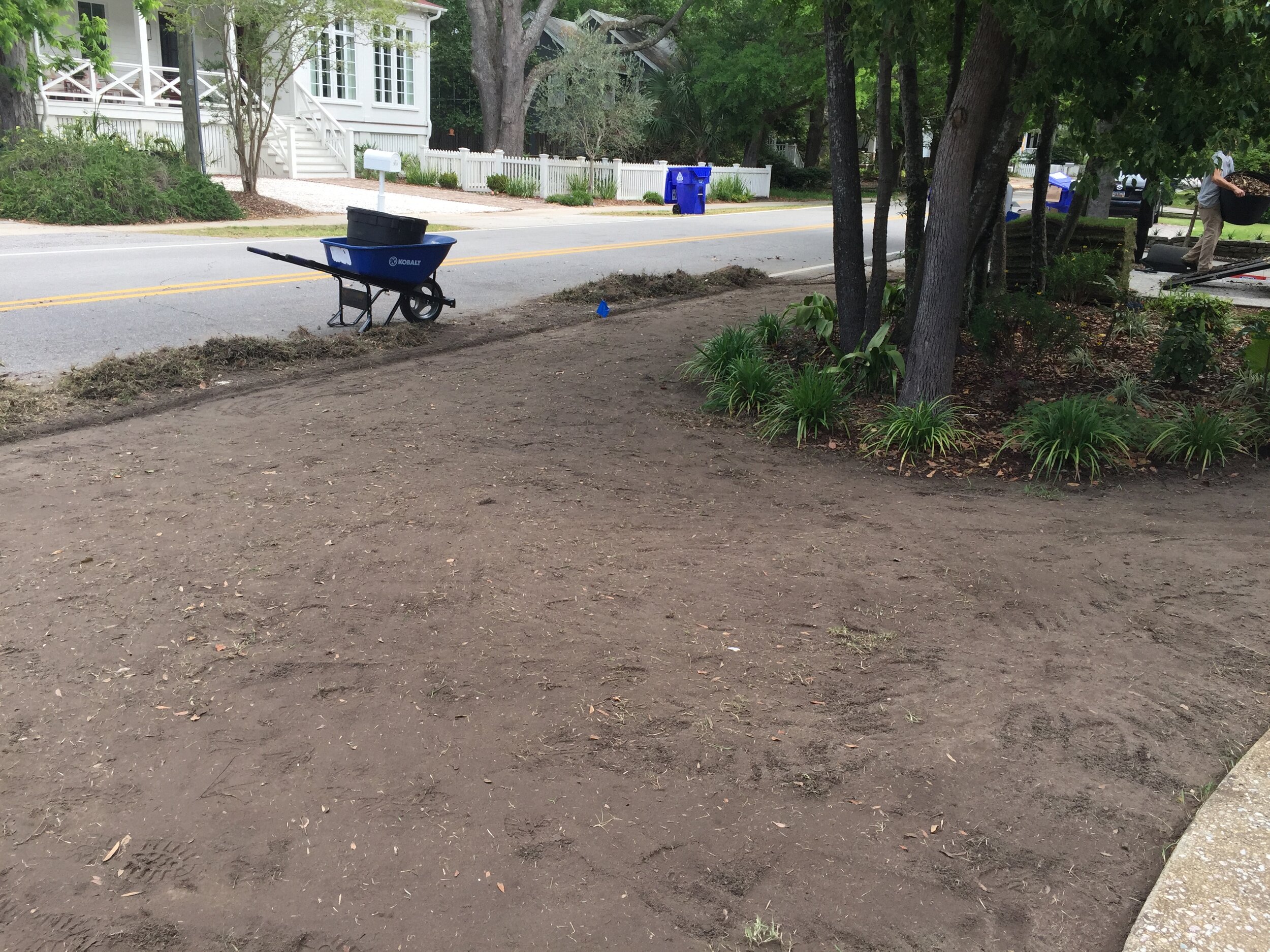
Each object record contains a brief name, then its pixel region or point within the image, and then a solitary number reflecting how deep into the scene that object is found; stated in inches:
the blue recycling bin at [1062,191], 706.2
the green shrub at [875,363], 293.4
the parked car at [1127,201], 822.4
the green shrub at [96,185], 699.4
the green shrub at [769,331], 347.6
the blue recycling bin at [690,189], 1093.1
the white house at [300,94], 1021.8
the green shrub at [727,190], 1334.9
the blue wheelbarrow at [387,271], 351.9
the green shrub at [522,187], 1150.3
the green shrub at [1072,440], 244.7
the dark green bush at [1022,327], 320.2
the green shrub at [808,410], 267.9
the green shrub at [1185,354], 303.4
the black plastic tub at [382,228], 350.0
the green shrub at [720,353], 309.3
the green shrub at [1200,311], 333.7
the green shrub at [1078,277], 427.8
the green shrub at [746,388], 285.7
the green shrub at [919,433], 255.4
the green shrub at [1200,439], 250.1
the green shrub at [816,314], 335.3
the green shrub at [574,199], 1111.0
